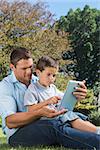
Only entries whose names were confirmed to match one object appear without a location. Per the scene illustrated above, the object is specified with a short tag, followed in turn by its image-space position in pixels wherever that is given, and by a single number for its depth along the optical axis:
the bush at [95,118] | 11.88
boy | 2.19
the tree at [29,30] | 14.02
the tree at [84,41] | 18.86
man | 2.12
